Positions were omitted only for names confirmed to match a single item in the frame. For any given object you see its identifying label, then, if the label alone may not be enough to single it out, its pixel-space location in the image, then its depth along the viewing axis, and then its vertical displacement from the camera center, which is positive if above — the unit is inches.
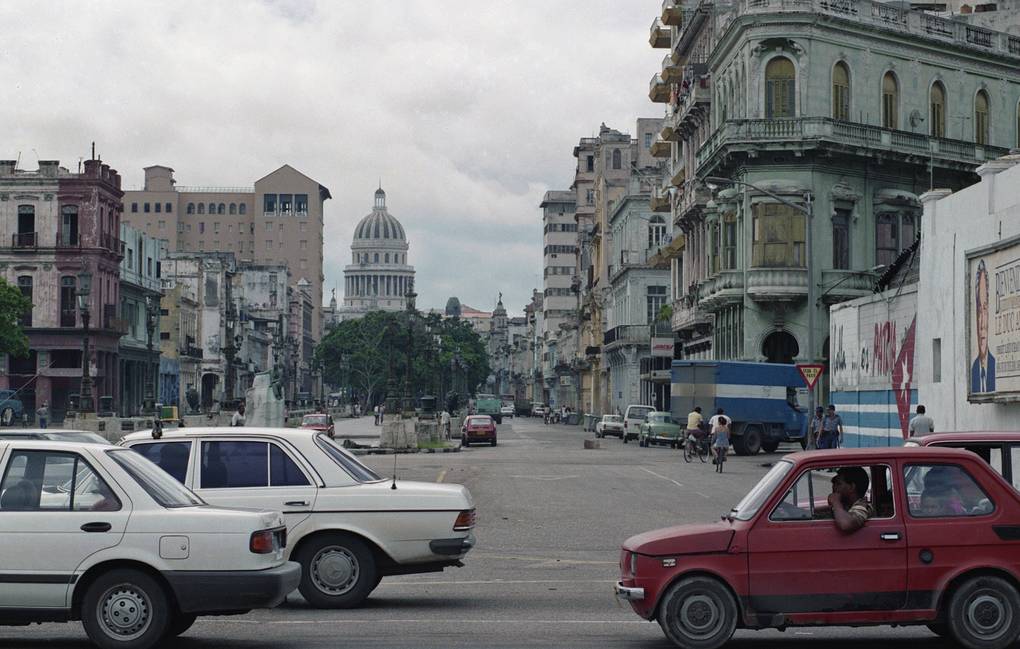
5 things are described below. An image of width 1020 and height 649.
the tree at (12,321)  3021.7 +183.4
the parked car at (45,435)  738.2 -12.4
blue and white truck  1993.1 +18.0
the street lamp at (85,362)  2178.9 +77.8
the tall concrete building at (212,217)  7549.2 +998.3
